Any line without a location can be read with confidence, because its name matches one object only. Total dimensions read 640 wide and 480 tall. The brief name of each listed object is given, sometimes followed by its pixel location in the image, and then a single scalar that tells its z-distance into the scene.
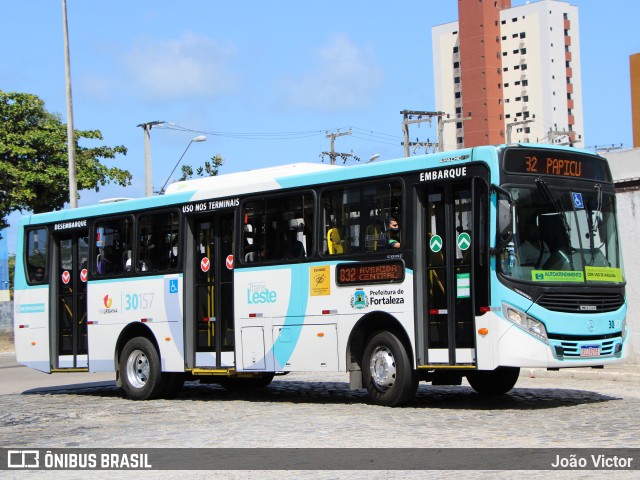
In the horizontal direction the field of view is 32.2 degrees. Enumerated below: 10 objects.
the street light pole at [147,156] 47.25
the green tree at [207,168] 58.50
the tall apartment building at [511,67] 146.75
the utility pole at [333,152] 65.32
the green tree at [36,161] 43.69
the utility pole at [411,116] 57.50
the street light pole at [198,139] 45.53
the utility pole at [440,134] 52.72
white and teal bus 13.45
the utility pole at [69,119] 34.19
